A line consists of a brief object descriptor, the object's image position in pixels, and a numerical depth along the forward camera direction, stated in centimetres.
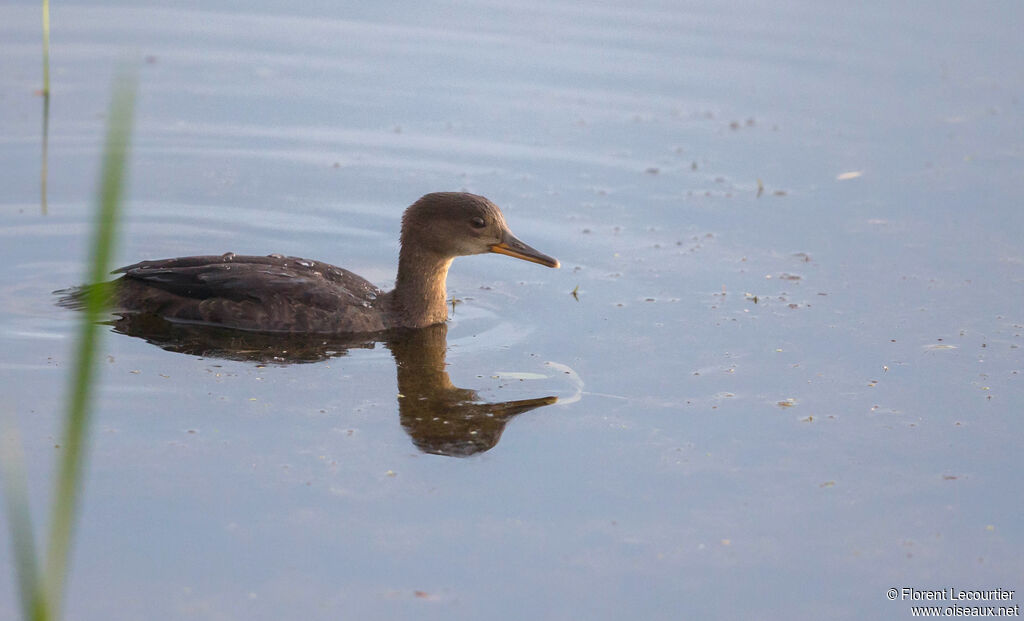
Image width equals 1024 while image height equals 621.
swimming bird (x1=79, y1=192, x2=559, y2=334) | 1627
